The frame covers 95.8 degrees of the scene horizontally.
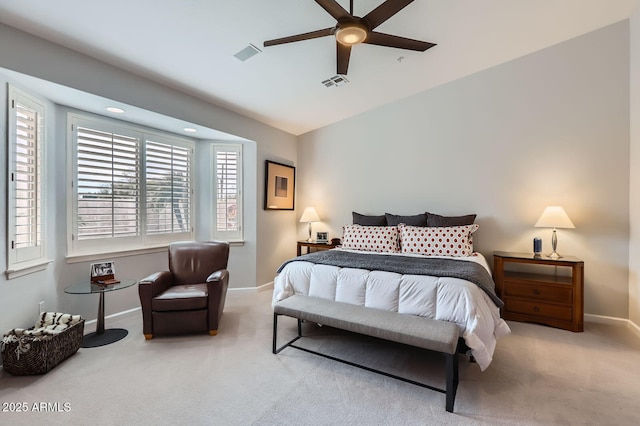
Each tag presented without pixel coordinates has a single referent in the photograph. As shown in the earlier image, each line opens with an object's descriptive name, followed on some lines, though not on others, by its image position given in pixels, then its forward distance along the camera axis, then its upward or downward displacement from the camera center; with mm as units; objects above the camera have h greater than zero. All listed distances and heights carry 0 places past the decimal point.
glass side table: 2709 -1159
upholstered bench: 1851 -819
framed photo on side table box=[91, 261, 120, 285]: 2900 -643
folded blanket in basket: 2316 -995
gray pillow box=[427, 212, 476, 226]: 3709 -81
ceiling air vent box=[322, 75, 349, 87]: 3461 +1616
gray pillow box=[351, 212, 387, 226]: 4266 -106
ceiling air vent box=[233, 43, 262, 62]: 2727 +1536
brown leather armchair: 2834 -931
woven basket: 2148 -1101
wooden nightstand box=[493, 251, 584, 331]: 3012 -845
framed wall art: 4534 +431
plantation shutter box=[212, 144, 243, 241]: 4305 +305
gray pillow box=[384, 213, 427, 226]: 3971 -90
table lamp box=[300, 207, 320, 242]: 4802 -62
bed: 2150 -577
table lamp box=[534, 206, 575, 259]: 3129 -59
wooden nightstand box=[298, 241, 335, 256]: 4580 -532
